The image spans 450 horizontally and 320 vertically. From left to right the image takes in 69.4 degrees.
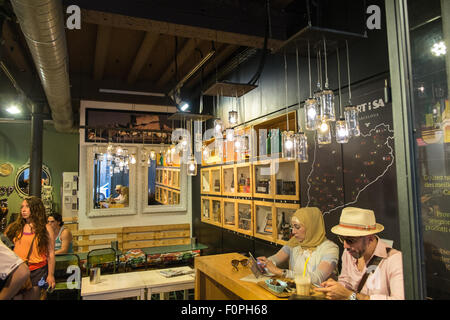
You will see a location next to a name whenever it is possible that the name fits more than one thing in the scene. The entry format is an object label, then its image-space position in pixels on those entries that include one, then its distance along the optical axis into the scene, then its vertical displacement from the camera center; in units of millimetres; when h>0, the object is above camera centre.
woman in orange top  3771 -537
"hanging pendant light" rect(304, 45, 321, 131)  2461 +532
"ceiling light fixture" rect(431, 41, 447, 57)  1477 +602
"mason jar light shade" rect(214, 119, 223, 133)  3716 +685
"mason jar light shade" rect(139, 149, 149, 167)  6194 +572
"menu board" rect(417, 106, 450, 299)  1263 -101
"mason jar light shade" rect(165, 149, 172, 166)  5807 +542
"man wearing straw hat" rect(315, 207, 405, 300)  2137 -597
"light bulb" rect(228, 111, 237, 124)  3580 +747
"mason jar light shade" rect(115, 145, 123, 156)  6026 +678
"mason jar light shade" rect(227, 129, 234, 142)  3643 +567
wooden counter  2546 -850
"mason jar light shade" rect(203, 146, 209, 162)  4594 +468
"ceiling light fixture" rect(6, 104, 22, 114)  7312 +1880
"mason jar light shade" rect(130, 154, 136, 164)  6852 +591
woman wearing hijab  2885 -640
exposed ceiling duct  2354 +1317
